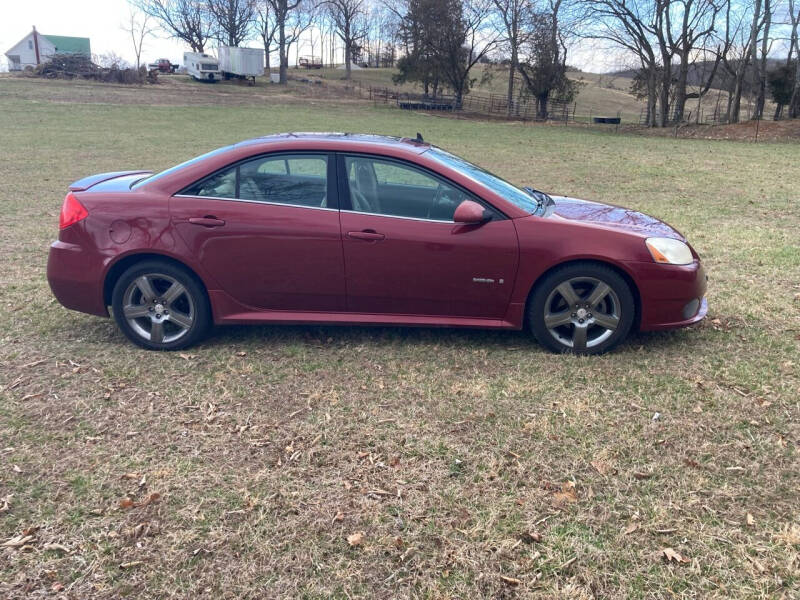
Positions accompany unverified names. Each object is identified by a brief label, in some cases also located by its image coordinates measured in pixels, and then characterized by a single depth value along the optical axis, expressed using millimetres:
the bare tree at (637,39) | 36500
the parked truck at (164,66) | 68625
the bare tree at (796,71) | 35156
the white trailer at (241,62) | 56656
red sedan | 4254
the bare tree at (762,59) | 35478
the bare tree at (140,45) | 80562
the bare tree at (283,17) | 61750
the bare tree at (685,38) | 36562
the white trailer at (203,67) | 57094
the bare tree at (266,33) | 69138
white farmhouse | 79375
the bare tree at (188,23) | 72812
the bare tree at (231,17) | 69625
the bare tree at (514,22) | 43375
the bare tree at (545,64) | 42344
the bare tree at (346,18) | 66250
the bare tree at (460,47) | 45969
